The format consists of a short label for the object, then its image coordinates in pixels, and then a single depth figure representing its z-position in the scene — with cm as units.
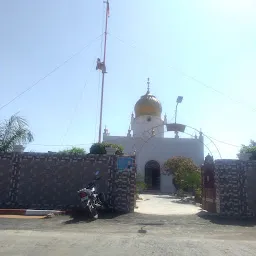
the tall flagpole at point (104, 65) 2239
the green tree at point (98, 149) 1384
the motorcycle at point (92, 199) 1012
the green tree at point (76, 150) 2277
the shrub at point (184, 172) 2319
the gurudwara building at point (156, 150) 3500
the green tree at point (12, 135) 1616
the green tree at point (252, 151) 1301
